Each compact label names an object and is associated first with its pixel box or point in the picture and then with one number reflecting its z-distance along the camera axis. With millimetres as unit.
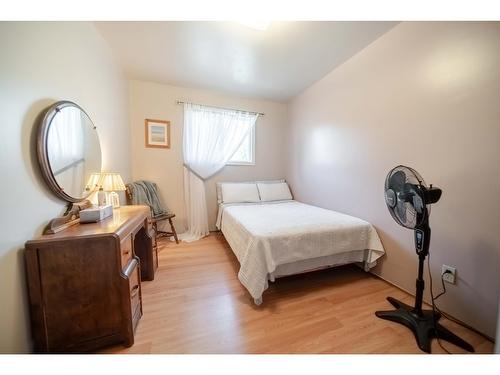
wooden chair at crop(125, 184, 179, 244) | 2419
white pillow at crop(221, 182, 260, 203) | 2904
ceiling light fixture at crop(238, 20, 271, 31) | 1231
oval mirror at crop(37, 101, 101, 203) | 1049
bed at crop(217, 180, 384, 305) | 1461
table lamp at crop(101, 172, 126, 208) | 1592
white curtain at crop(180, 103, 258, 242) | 2896
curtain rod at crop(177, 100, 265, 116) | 2826
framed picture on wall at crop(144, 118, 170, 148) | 2748
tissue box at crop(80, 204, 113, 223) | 1240
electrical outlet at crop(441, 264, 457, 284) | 1305
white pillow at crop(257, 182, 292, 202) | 3088
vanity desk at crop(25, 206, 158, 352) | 935
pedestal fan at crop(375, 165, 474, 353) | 1115
